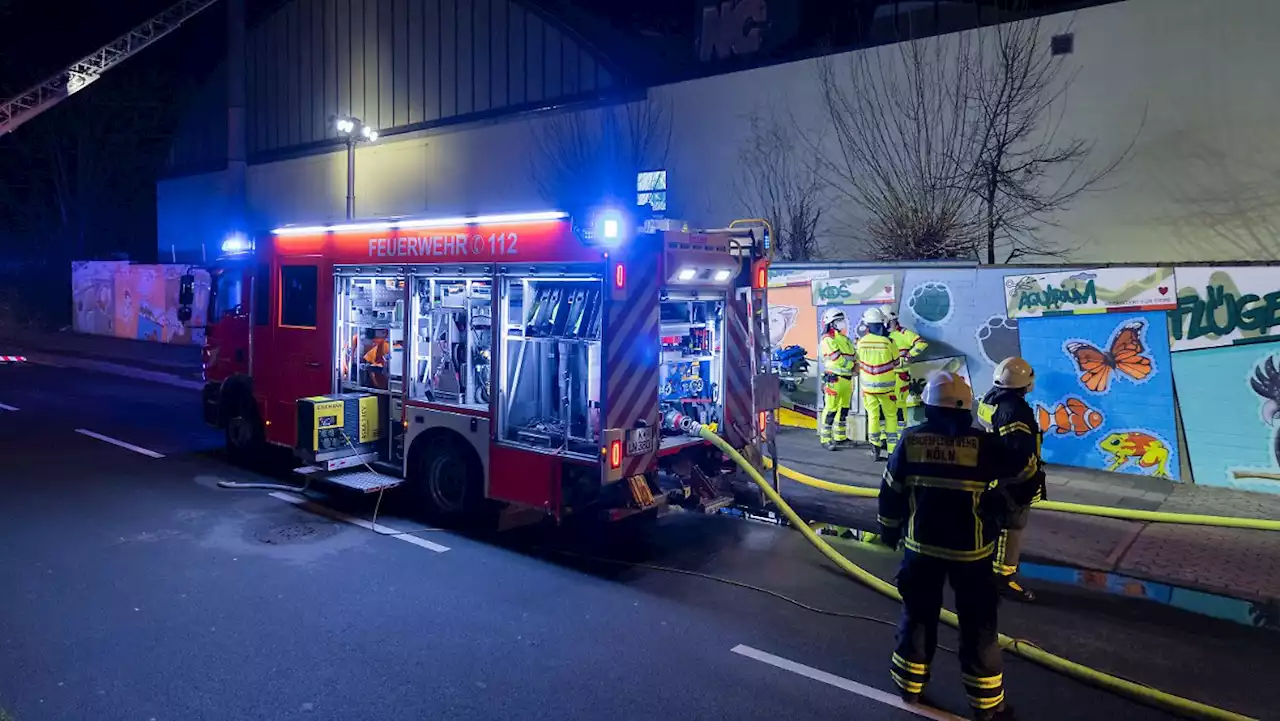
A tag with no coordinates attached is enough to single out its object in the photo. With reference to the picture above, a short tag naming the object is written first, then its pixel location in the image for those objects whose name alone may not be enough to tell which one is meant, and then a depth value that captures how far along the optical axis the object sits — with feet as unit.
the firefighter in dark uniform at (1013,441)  18.07
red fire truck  23.04
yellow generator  27.81
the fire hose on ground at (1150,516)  24.97
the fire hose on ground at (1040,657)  14.79
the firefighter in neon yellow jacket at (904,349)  35.40
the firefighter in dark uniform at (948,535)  14.46
